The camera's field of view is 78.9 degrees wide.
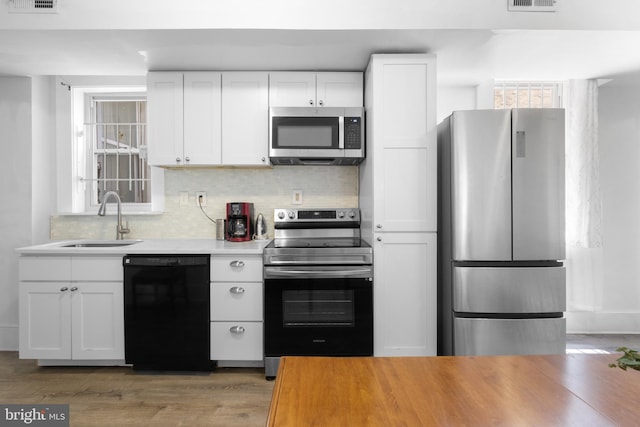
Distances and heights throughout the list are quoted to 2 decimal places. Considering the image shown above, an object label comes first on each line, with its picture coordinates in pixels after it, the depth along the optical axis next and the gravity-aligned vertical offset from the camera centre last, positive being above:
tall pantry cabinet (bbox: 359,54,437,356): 2.67 +0.02
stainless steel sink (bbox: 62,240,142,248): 3.21 -0.25
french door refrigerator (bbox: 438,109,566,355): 2.50 -0.12
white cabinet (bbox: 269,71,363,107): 3.04 +0.97
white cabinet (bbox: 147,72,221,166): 3.03 +0.78
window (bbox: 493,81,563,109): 3.70 +1.12
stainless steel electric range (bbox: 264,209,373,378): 2.64 -0.61
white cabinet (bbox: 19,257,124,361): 2.73 -0.69
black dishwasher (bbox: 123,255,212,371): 2.68 -0.68
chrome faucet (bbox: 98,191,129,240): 3.21 +0.01
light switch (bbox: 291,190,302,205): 3.38 +0.13
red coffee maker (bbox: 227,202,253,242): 3.19 -0.07
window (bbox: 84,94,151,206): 3.52 +0.57
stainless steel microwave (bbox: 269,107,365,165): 2.94 +0.61
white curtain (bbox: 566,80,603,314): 3.42 +0.15
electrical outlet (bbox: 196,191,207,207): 3.40 +0.12
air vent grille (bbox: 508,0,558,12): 2.39 +1.27
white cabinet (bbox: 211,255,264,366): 2.71 -0.67
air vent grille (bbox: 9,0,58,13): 2.35 +1.26
